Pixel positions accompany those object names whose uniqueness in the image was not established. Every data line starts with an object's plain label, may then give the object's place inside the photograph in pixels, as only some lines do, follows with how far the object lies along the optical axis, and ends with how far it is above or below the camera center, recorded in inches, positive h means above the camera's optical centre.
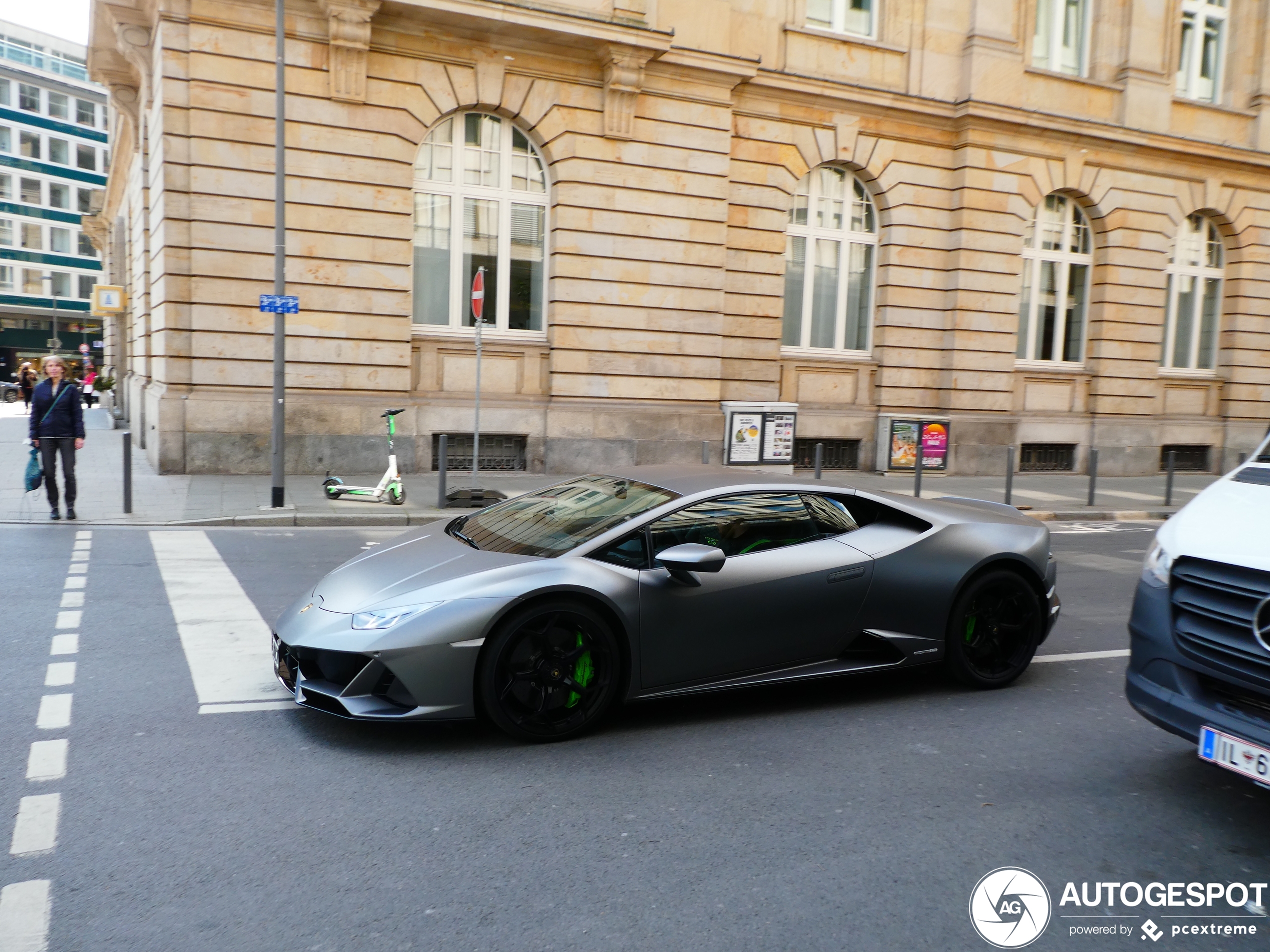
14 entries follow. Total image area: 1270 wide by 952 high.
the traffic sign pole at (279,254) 500.7 +62.0
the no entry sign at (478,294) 538.0 +50.0
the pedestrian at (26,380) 1382.9 -20.3
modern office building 2672.2 +482.7
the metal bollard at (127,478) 466.3 -49.8
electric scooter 523.8 -56.4
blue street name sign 507.5 +36.5
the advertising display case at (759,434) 709.9 -24.1
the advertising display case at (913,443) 775.1 -27.7
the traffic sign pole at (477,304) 535.8 +44.9
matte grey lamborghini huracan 183.3 -40.7
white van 148.9 -32.8
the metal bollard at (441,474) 516.7 -45.8
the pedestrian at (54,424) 450.9 -25.3
